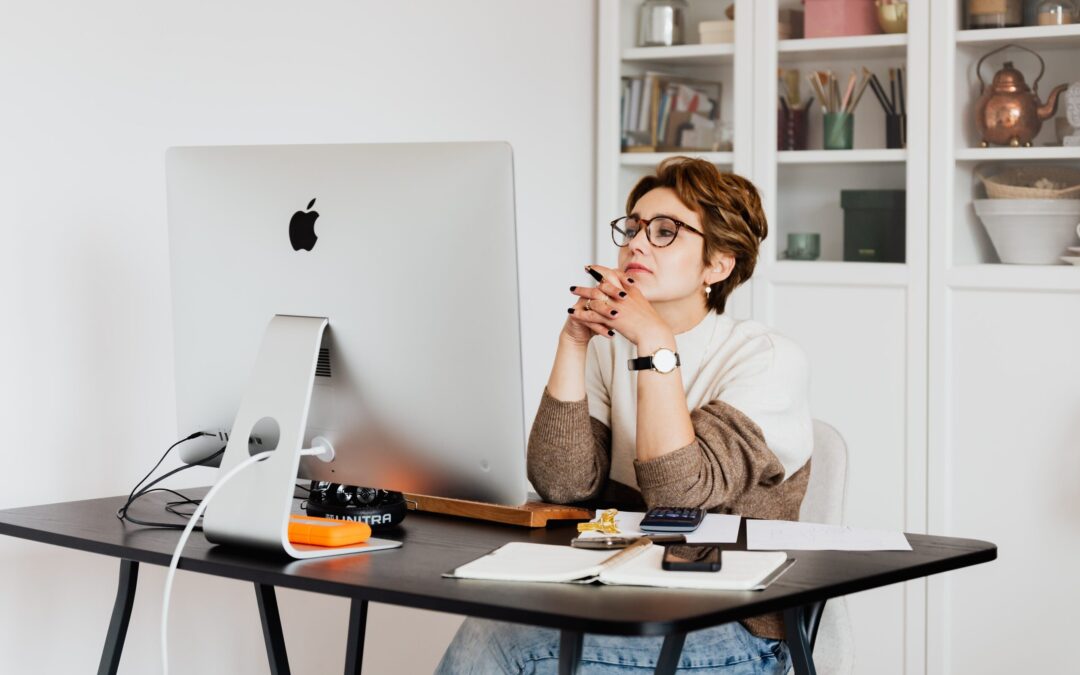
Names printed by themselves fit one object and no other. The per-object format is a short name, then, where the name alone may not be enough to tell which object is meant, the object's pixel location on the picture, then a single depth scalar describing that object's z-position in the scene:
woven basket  3.12
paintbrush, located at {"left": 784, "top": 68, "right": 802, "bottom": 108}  3.44
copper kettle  3.17
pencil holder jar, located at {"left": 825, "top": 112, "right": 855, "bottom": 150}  3.40
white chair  1.81
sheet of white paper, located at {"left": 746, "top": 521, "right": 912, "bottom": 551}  1.58
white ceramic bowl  3.10
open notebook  1.36
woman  1.71
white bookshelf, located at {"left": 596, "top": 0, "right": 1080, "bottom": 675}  3.08
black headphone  1.76
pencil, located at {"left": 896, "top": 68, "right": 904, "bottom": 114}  3.27
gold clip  1.67
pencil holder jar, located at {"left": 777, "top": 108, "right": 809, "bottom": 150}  3.44
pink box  3.33
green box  3.27
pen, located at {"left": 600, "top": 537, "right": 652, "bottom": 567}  1.45
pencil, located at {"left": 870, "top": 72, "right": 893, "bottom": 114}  3.31
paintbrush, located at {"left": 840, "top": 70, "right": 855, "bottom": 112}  3.39
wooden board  1.76
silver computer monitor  1.49
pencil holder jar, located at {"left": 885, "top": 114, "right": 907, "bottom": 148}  3.26
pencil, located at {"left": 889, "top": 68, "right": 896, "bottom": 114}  3.29
